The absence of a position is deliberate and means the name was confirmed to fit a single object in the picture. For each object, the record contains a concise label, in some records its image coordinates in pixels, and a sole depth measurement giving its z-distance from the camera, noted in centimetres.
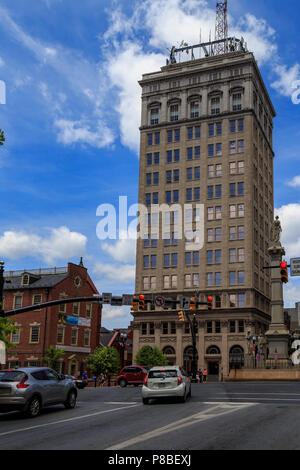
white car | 2016
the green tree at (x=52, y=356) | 5865
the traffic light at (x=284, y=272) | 2306
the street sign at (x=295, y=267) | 2377
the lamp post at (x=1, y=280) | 2367
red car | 4162
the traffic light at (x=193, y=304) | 3478
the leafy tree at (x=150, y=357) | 7538
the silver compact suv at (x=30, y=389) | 1661
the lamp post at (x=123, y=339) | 9173
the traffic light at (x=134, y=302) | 3054
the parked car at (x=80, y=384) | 4209
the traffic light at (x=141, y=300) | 3103
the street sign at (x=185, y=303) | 3367
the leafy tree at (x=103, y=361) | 6494
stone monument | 5372
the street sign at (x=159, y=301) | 3217
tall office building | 8219
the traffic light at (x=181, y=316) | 3924
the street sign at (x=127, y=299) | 2928
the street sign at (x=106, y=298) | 2910
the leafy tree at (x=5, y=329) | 3769
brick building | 6406
